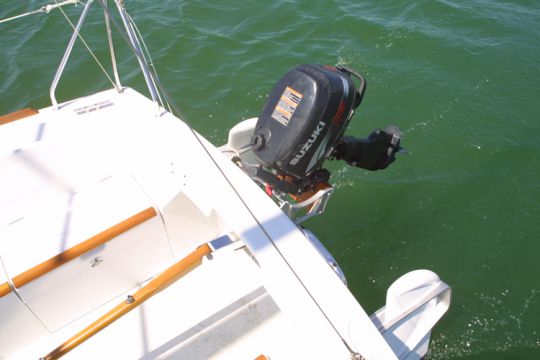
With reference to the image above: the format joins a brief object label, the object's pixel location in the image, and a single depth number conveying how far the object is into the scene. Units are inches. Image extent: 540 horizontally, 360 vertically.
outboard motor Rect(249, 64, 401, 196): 82.7
